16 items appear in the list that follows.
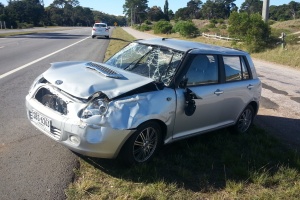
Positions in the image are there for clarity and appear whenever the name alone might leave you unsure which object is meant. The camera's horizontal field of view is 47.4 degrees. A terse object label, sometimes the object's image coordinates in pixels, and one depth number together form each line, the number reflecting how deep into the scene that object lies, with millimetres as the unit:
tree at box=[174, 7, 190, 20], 132400
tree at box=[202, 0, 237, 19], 116500
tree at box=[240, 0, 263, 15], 124906
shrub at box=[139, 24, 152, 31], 74625
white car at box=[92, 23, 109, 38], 35062
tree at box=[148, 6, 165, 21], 123775
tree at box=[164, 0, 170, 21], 132375
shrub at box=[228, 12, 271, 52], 23328
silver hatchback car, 3771
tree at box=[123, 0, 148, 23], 137625
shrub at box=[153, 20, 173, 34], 54594
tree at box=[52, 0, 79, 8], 162162
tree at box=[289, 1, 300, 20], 109150
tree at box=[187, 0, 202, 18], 135500
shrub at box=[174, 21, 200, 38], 41656
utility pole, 27138
